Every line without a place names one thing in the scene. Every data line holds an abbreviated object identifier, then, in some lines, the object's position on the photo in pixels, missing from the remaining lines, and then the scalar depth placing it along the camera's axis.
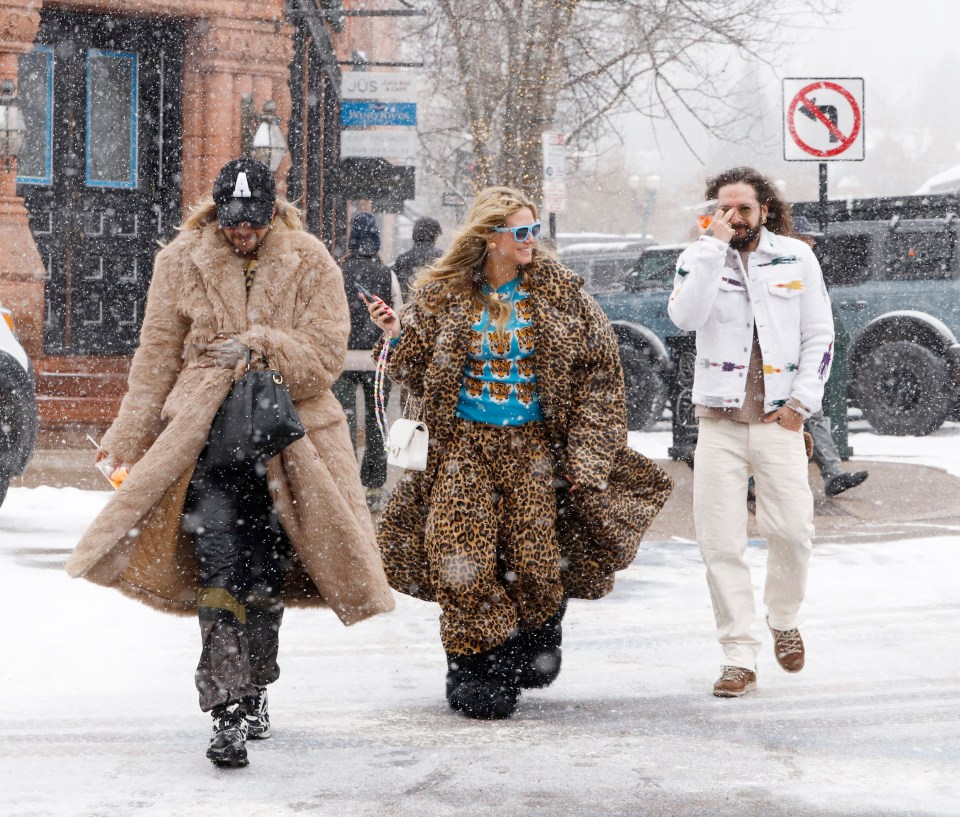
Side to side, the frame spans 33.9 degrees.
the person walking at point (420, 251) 12.72
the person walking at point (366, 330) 10.77
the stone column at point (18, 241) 14.99
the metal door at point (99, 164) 16.89
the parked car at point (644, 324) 16.75
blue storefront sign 21.80
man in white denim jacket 5.91
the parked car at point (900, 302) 16.64
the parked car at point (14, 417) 9.66
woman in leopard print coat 5.47
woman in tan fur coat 4.96
